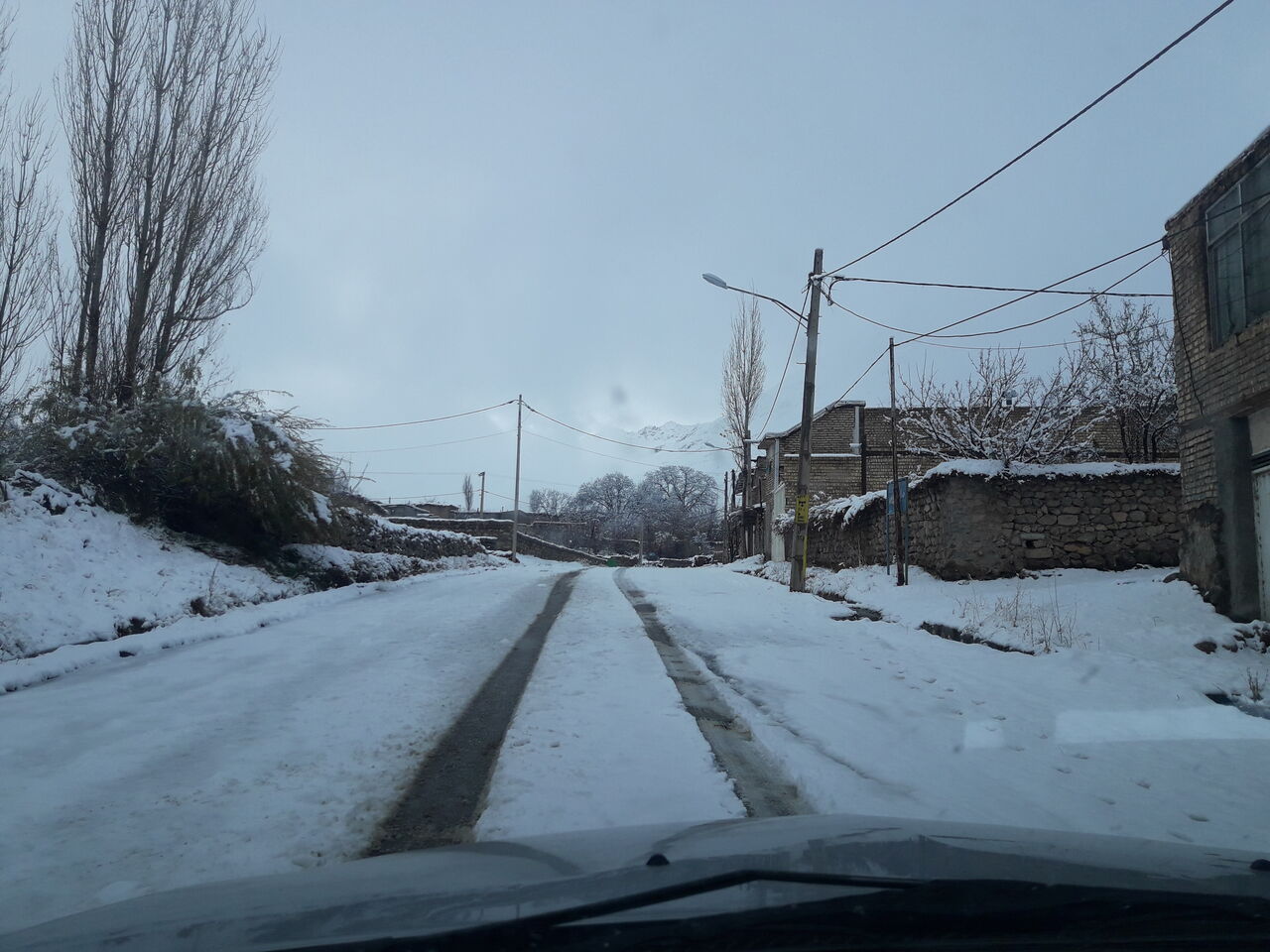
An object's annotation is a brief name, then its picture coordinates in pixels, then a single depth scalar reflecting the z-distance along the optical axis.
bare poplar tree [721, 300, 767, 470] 42.38
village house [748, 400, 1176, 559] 31.75
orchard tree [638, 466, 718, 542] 77.50
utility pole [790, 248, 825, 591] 17.23
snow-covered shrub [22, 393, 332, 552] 12.48
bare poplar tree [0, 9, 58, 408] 12.12
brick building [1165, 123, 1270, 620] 9.07
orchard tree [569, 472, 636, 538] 82.88
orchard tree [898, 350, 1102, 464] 18.28
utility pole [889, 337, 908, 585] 14.87
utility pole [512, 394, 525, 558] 43.44
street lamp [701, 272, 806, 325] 17.61
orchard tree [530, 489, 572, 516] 105.72
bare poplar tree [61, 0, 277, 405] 14.36
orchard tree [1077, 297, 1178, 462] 18.34
